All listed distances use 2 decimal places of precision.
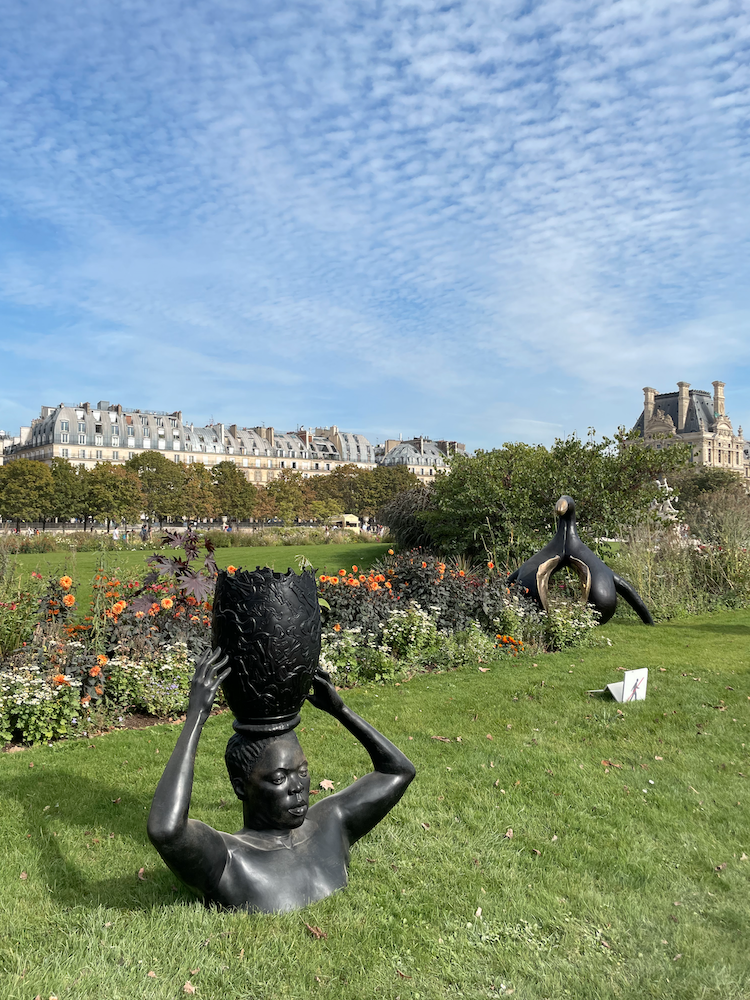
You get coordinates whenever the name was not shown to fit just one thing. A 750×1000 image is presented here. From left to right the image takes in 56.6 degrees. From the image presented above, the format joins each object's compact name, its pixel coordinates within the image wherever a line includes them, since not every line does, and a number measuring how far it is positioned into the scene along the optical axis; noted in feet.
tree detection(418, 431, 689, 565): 44.68
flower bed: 18.62
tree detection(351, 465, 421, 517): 220.23
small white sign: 20.98
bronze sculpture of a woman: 8.56
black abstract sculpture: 33.86
